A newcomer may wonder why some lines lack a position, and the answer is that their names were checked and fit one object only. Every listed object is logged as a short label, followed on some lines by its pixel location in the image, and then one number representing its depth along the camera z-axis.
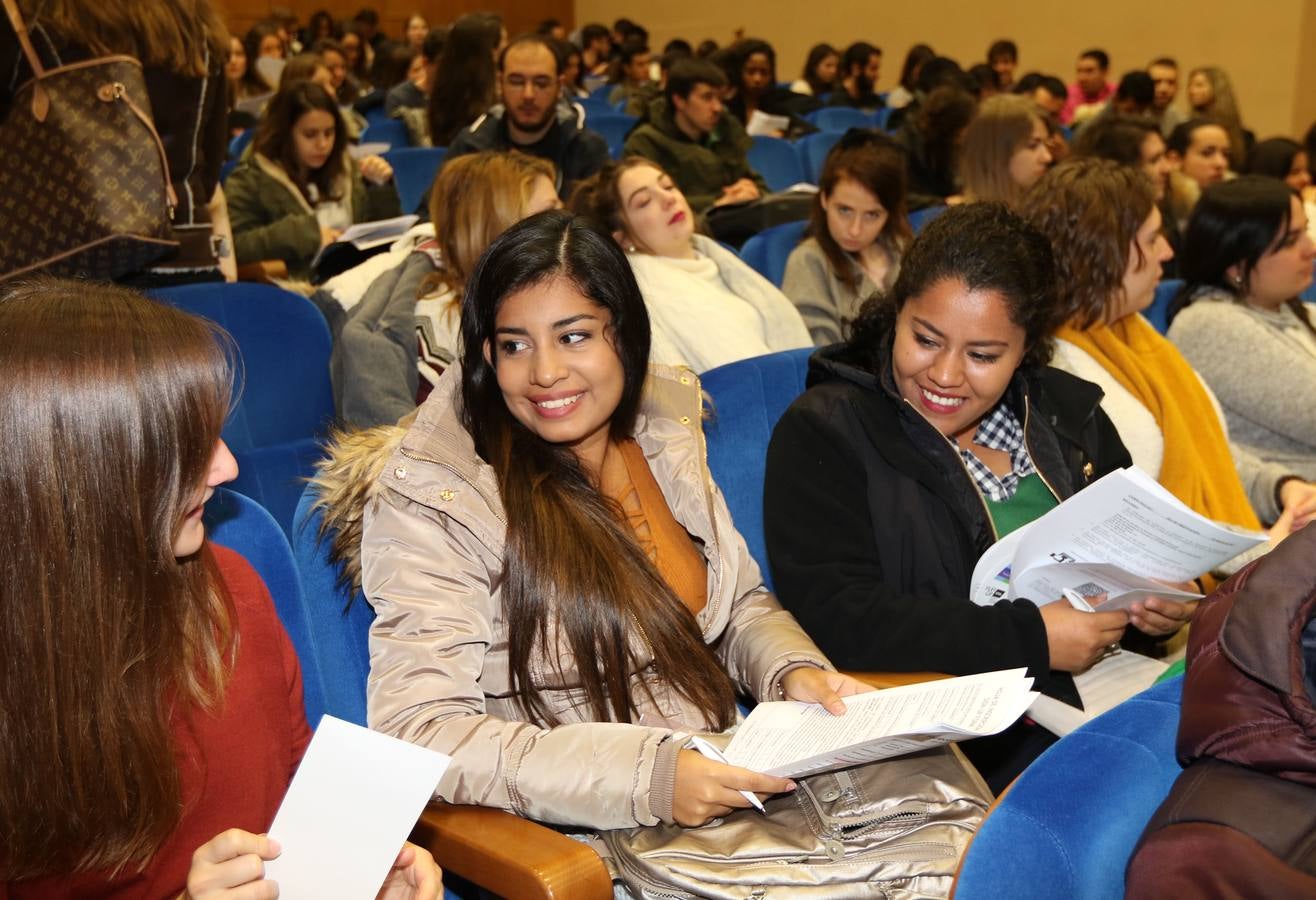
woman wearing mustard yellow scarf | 2.61
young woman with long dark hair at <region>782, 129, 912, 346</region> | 3.57
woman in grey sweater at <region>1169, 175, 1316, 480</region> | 2.97
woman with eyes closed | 3.12
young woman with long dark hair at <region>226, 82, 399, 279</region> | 4.52
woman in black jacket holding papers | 1.91
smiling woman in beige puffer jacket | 1.53
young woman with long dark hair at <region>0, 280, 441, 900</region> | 1.12
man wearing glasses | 4.44
